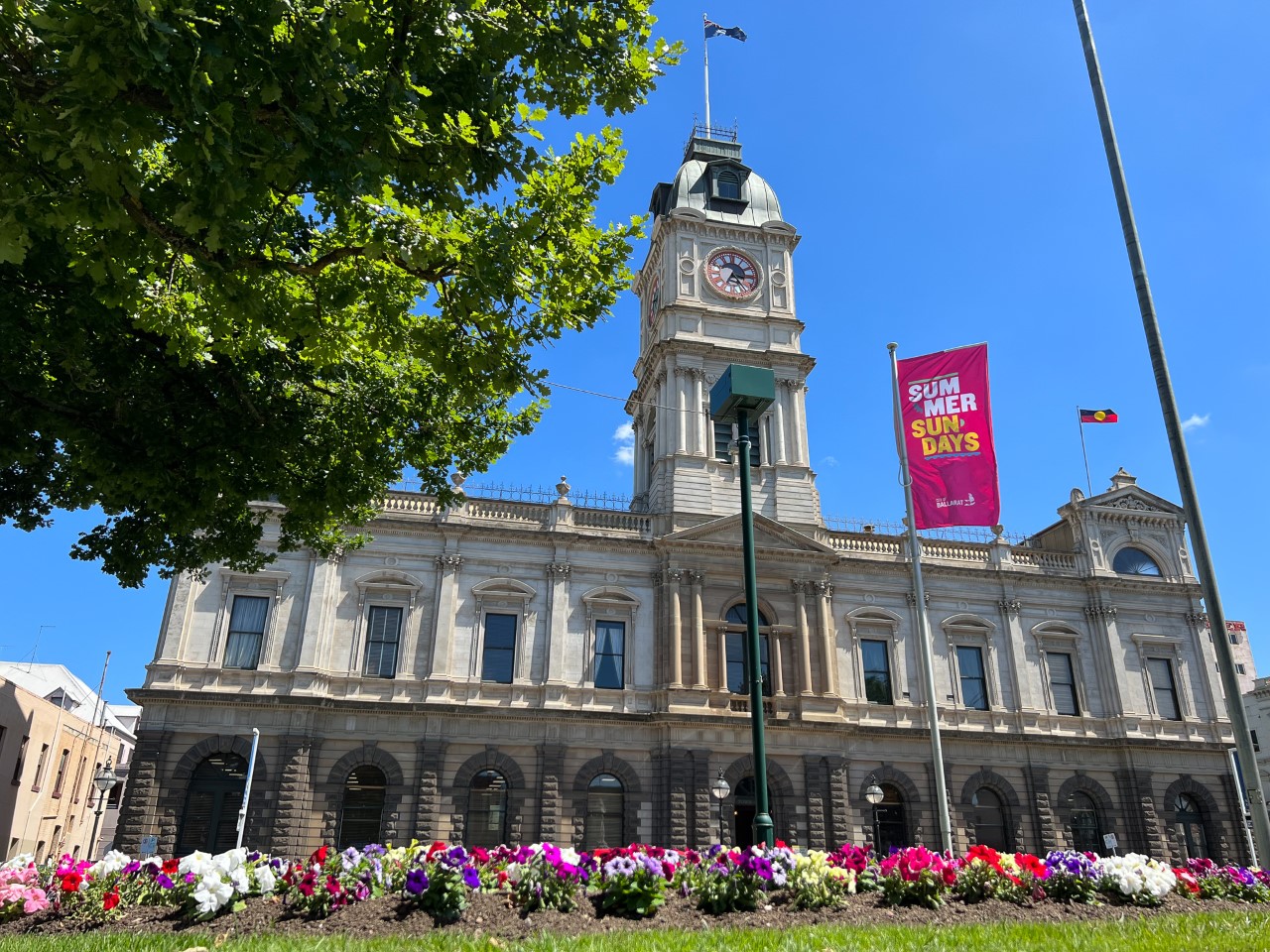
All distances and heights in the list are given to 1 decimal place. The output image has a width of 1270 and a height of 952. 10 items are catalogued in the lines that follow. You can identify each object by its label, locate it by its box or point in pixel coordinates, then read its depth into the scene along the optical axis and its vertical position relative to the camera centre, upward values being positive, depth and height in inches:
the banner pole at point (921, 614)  924.6 +233.2
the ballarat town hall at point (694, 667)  1132.5 +224.7
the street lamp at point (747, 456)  490.1 +229.8
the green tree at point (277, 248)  280.8 +227.8
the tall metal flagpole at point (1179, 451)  475.5 +210.1
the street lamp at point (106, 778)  1026.7 +55.9
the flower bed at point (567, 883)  359.6 -17.3
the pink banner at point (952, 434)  1031.0 +437.3
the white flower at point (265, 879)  367.6 -16.8
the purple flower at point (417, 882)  355.6 -16.7
